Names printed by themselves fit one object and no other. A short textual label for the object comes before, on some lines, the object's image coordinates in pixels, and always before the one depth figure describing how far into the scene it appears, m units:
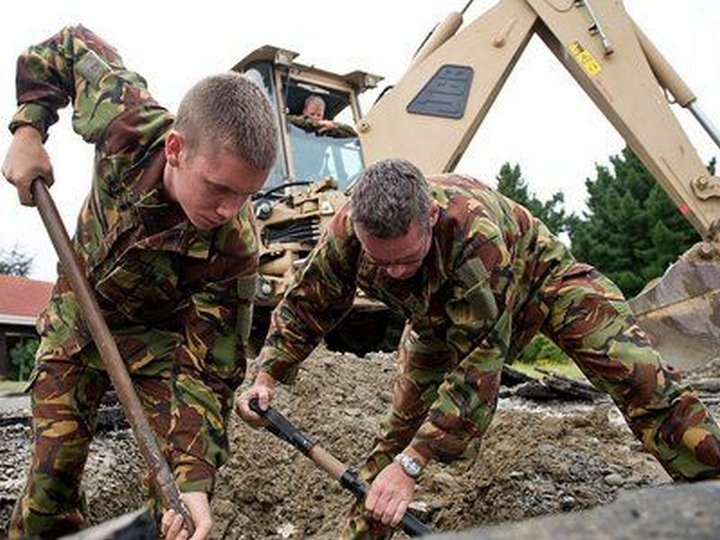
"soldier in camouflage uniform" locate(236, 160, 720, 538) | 3.00
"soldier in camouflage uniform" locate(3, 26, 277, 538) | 2.58
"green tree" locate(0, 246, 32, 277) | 51.09
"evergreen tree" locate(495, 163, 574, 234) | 32.62
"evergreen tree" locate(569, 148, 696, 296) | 24.58
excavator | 7.70
